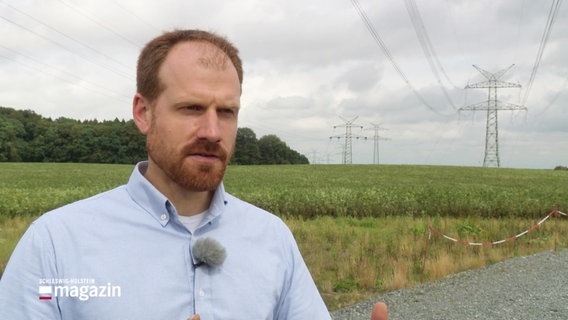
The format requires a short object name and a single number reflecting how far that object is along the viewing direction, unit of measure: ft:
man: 4.93
